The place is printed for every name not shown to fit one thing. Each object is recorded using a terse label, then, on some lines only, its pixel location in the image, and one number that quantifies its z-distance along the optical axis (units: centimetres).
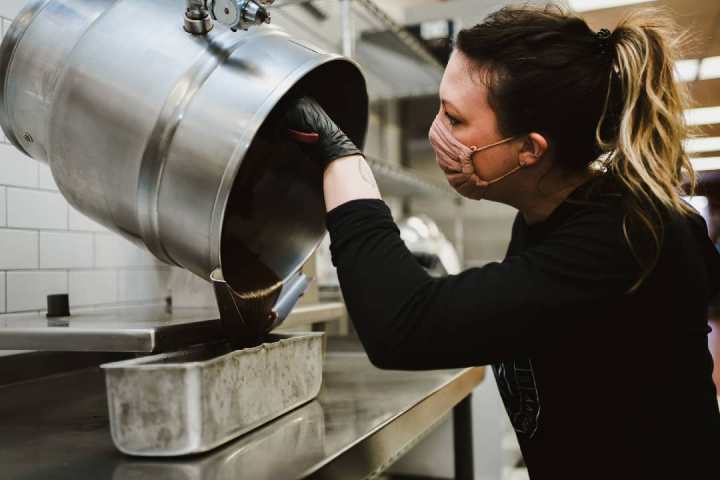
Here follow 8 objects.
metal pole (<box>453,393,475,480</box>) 185
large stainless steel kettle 88
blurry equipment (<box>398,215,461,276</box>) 305
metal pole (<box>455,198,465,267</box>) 437
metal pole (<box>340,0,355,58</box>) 239
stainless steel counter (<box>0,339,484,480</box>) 85
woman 85
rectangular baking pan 85
